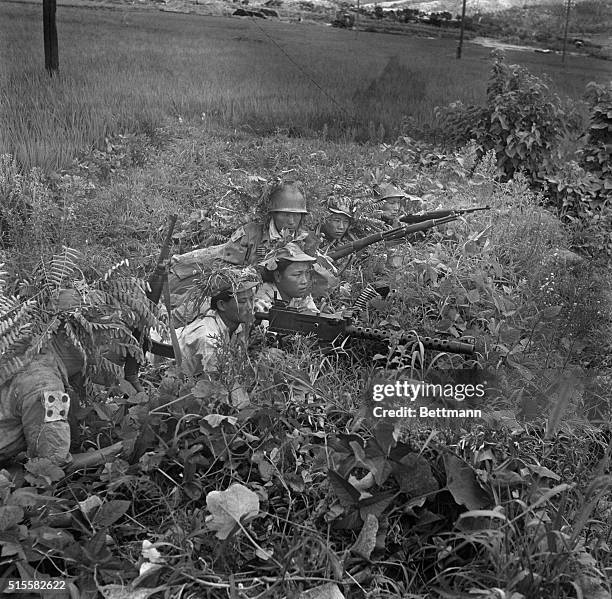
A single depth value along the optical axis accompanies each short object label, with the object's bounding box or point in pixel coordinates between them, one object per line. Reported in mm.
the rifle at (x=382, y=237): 2838
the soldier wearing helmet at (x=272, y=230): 2635
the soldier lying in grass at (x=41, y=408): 1950
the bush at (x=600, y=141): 4505
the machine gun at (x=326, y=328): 2471
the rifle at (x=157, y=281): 2236
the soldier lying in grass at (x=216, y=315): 2428
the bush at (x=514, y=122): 4039
